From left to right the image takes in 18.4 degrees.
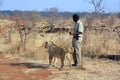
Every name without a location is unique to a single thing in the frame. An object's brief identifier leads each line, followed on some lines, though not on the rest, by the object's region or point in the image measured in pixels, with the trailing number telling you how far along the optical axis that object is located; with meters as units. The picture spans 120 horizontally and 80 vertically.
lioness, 12.59
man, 12.66
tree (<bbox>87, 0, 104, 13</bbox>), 19.60
